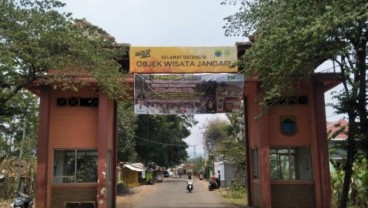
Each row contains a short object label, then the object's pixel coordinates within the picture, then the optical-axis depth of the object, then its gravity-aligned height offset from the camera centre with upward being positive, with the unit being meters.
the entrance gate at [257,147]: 19.22 +1.22
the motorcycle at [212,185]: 37.94 -0.64
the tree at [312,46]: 12.09 +3.50
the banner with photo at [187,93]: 19.34 +3.35
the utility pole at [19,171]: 26.61 +0.39
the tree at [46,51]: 14.01 +3.88
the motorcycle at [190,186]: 35.75 -0.66
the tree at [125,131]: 33.77 +3.22
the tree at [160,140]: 51.16 +4.07
